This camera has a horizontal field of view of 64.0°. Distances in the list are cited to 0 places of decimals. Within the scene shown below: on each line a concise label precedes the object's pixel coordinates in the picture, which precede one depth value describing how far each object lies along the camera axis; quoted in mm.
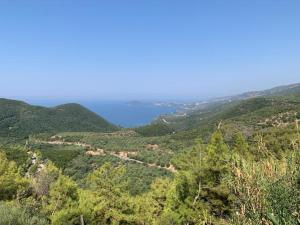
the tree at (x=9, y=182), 17008
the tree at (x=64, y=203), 12998
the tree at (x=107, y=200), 14992
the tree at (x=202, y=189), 13915
